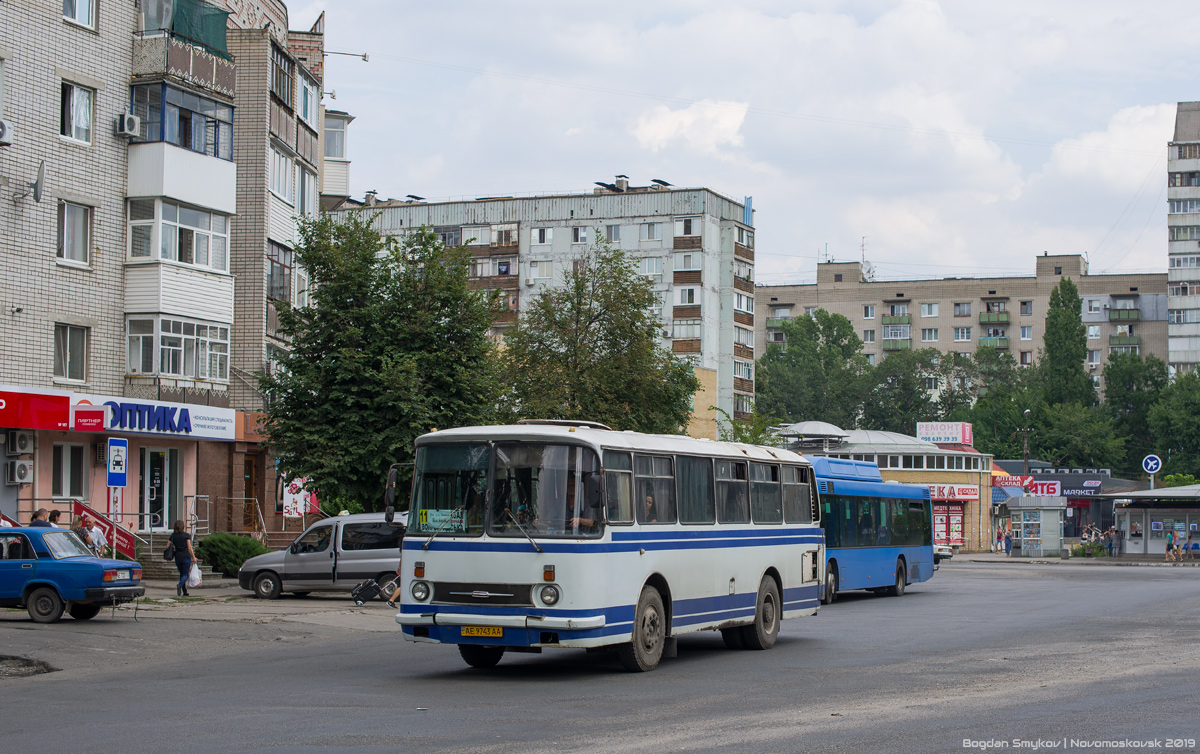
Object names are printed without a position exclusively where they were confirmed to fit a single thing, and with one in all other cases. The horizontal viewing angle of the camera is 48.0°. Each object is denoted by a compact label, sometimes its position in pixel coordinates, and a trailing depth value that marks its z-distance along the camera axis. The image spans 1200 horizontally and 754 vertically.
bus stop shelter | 61.31
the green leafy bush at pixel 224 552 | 34.38
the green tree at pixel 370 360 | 30.81
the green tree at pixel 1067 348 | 113.38
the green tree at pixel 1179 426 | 107.19
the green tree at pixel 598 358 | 45.69
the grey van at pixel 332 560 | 28.05
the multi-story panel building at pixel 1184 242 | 117.44
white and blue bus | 14.48
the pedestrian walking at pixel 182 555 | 27.97
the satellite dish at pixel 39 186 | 31.45
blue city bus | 30.41
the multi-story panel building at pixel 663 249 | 87.81
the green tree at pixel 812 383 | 128.62
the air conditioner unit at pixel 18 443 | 30.78
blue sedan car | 21.39
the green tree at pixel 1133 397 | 115.94
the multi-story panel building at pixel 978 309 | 131.38
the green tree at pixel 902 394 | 125.94
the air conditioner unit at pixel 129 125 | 34.28
